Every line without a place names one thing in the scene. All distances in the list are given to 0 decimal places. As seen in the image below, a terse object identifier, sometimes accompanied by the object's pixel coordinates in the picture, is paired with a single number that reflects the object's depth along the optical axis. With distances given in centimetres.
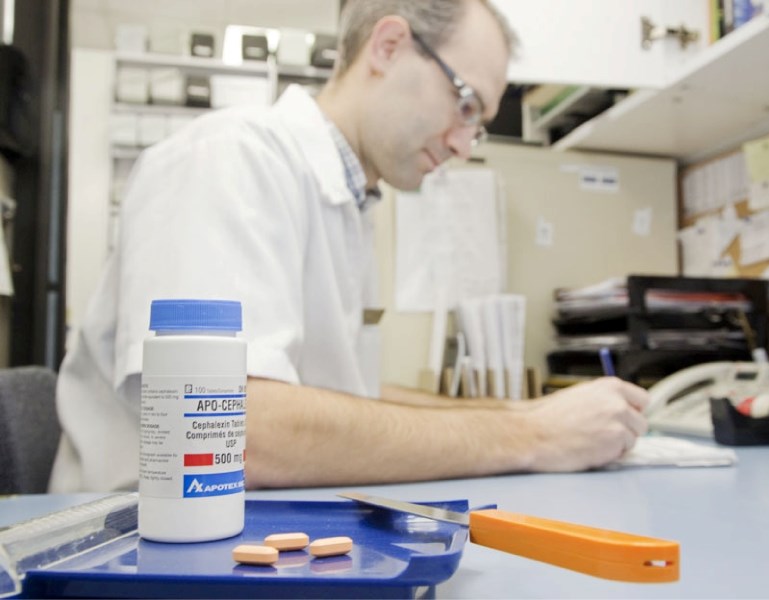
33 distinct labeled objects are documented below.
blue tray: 26
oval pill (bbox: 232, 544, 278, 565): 28
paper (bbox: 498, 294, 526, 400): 138
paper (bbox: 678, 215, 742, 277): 144
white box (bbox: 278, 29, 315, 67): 289
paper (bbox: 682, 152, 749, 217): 140
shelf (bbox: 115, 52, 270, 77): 283
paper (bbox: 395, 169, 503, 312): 148
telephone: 101
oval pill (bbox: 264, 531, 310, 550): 30
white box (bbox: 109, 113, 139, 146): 275
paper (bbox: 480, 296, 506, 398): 138
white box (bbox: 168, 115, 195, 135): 273
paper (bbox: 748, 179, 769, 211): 130
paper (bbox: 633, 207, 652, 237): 156
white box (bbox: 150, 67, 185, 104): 277
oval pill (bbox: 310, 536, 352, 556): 29
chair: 73
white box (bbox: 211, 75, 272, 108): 281
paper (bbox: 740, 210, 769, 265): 133
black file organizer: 127
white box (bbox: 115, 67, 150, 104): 277
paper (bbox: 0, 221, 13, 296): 117
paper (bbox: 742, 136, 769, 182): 126
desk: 31
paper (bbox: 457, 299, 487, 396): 139
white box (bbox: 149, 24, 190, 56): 300
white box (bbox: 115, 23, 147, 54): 289
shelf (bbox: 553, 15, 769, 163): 110
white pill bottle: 31
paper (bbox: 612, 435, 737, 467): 72
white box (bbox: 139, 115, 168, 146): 273
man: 63
